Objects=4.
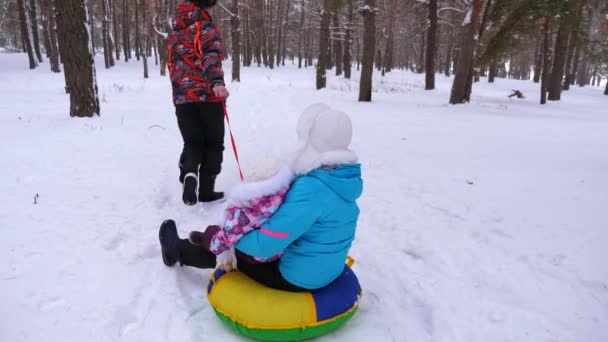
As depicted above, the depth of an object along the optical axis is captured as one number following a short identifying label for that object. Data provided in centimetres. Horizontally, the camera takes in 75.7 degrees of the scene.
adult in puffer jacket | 348
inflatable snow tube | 208
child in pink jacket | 205
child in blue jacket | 202
